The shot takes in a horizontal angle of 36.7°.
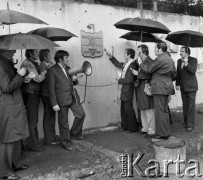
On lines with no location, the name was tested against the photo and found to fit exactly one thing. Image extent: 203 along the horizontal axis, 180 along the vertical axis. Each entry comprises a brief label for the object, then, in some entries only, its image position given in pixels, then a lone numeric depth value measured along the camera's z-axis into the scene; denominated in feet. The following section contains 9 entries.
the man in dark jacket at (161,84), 18.48
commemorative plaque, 21.63
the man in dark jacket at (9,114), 13.61
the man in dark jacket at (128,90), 20.90
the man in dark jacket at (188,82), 21.43
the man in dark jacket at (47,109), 18.01
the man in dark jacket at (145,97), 19.85
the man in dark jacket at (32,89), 16.79
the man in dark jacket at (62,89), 17.71
